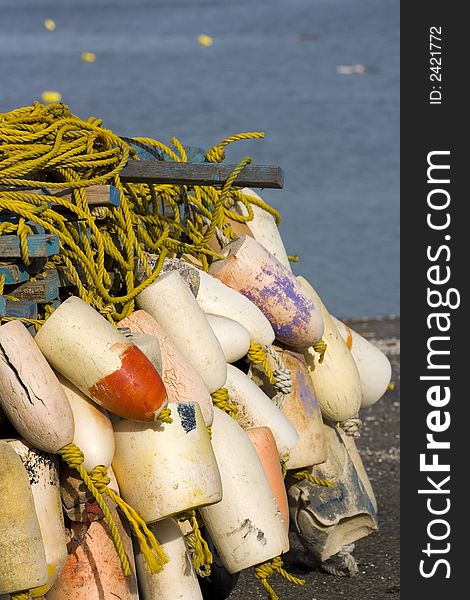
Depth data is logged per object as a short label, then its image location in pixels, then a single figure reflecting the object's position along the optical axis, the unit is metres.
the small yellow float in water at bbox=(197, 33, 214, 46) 40.36
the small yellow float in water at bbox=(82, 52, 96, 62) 34.38
